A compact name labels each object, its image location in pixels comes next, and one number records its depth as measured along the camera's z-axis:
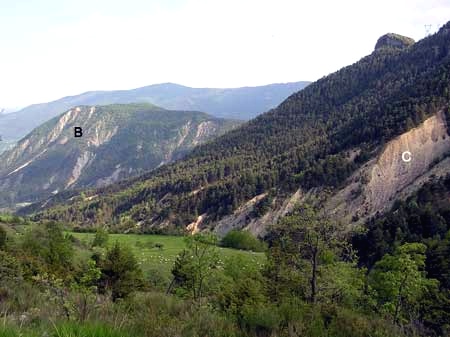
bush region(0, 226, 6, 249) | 42.75
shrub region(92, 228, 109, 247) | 73.31
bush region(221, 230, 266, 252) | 82.06
